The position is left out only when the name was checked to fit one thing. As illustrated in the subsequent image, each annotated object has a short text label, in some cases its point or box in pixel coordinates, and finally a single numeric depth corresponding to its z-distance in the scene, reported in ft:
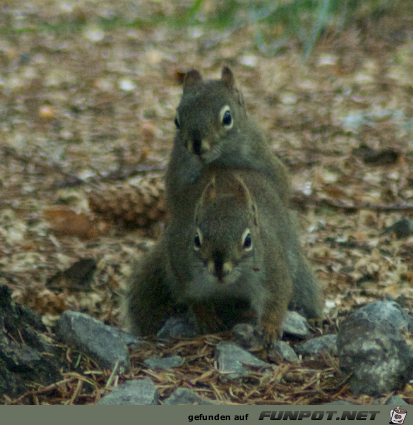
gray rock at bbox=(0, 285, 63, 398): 13.60
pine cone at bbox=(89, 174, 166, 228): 27.68
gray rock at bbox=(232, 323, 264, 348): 17.16
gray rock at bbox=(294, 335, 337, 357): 16.69
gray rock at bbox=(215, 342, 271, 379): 15.30
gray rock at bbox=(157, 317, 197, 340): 18.87
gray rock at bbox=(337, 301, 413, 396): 13.88
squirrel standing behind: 18.60
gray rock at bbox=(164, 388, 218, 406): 13.21
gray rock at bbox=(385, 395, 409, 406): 12.92
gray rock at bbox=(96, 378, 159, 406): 13.05
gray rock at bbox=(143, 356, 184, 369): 15.91
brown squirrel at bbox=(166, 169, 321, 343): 16.33
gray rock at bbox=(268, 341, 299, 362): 16.63
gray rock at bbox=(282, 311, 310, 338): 18.53
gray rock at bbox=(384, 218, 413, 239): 25.61
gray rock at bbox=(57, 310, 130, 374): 15.28
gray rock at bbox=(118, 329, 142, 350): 17.65
